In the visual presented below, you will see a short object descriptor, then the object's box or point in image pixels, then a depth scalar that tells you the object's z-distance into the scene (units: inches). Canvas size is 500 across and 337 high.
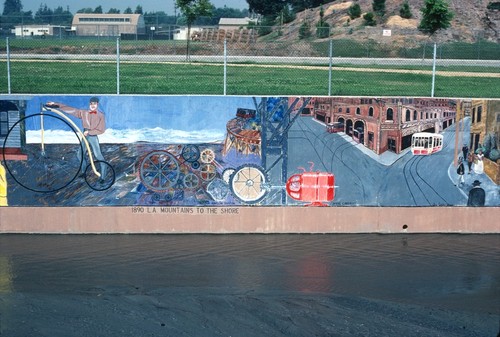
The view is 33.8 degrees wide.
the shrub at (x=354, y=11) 1716.3
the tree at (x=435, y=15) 1213.7
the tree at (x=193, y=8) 1113.9
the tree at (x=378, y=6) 1751.5
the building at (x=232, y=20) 2086.6
